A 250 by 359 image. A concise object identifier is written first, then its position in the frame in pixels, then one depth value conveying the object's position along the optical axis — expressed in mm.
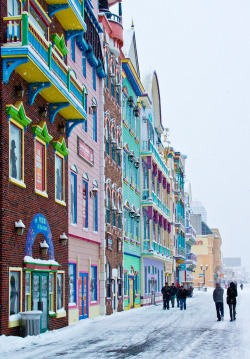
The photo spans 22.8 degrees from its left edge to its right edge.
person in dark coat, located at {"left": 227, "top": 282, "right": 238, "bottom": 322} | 22828
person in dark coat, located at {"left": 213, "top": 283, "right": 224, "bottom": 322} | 22703
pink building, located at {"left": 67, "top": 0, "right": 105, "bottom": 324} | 23109
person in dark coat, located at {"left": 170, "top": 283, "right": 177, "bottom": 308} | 36666
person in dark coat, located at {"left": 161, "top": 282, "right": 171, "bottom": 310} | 34656
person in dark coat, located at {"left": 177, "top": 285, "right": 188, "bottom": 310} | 33416
